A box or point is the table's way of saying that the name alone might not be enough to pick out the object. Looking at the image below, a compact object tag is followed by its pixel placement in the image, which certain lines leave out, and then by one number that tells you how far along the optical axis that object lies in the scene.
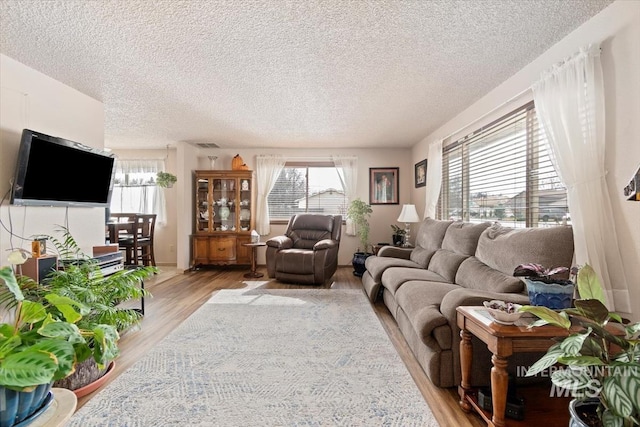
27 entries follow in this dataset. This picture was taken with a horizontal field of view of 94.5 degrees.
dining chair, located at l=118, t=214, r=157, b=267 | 4.68
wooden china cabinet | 5.40
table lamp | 4.45
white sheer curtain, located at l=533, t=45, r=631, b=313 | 1.72
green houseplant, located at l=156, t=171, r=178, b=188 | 5.02
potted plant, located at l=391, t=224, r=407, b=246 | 5.05
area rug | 1.55
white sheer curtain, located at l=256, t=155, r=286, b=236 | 5.62
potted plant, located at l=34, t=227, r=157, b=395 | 1.77
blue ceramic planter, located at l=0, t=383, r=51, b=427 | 0.58
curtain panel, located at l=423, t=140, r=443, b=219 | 4.20
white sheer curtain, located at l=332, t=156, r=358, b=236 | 5.57
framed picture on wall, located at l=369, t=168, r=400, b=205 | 5.66
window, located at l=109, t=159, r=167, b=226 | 5.83
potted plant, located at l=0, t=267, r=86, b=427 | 0.58
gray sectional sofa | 1.83
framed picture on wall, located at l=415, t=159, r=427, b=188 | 4.82
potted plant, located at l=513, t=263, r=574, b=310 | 1.47
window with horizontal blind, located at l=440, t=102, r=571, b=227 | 2.31
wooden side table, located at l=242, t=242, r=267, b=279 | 4.73
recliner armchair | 4.19
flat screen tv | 2.33
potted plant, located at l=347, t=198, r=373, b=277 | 4.99
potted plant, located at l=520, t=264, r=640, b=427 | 0.87
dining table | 4.54
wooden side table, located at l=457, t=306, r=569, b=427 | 1.34
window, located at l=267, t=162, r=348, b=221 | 5.72
